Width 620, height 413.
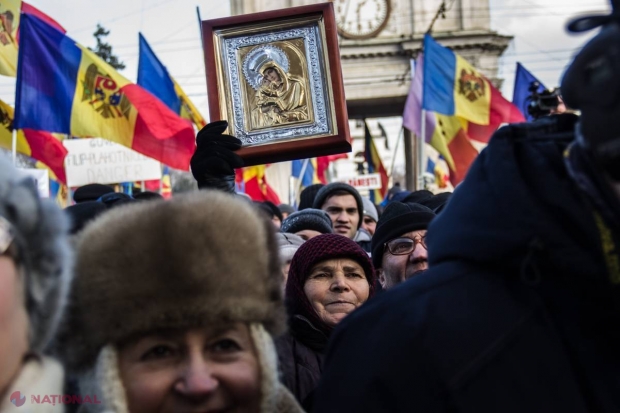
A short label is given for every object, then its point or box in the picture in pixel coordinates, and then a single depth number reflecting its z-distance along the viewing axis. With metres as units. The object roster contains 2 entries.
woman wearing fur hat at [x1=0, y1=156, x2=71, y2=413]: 1.65
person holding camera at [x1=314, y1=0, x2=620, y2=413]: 1.56
